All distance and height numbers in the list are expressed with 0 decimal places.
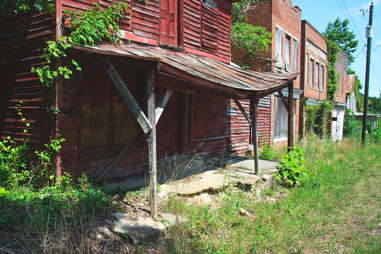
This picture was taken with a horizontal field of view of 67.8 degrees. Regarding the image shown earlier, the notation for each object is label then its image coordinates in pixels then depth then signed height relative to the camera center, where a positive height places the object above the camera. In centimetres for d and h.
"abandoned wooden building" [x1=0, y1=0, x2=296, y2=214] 505 +69
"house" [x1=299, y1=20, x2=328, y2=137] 1666 +351
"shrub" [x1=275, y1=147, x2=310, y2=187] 760 -135
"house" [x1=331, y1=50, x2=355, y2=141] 2295 +240
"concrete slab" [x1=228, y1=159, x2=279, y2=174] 824 -134
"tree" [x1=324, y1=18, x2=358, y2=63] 4441 +1401
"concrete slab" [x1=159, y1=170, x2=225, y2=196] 581 -139
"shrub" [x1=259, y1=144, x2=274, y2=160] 1219 -133
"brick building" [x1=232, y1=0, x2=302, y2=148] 1330 +370
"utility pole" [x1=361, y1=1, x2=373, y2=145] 1648 +444
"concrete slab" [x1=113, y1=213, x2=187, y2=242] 395 -155
